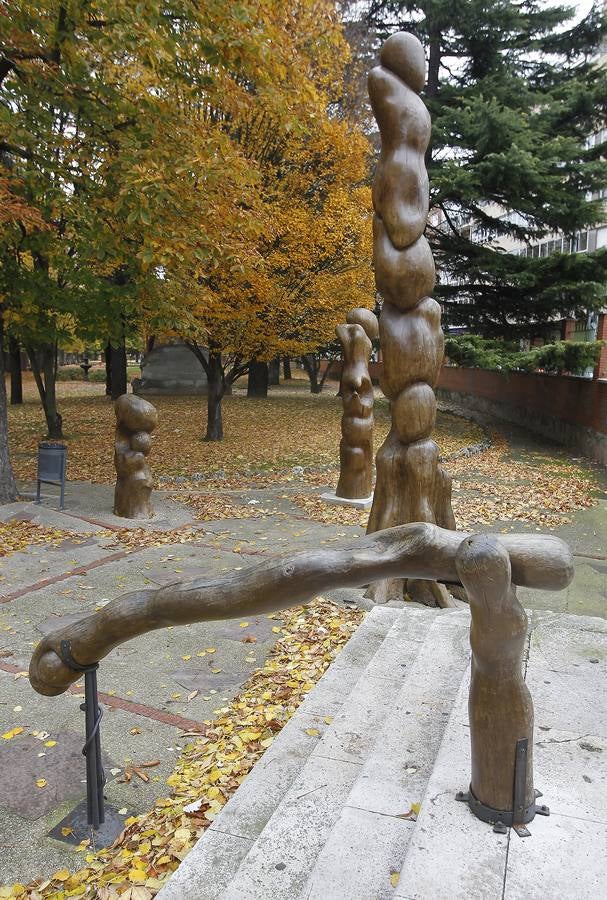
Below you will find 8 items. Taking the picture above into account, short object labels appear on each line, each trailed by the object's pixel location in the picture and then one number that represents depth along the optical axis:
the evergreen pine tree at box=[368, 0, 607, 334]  17.05
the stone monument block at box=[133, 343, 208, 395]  27.47
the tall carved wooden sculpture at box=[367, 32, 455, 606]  5.56
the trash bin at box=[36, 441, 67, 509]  9.88
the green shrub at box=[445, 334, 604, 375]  14.92
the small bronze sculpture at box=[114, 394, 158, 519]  9.31
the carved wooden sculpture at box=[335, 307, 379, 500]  10.26
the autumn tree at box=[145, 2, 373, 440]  10.59
